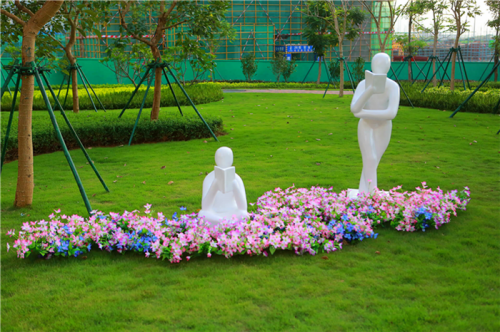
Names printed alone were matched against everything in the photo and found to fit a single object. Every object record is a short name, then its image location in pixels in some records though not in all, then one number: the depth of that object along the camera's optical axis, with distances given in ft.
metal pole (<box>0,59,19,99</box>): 17.70
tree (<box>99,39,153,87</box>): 34.53
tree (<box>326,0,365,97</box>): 89.84
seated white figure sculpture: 14.38
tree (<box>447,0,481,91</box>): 58.95
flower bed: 13.91
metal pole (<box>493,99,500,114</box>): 43.06
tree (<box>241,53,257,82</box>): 104.17
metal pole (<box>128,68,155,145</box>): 32.50
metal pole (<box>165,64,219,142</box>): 33.58
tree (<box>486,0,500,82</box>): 85.60
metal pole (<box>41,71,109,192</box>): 21.08
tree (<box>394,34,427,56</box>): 100.53
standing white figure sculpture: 17.60
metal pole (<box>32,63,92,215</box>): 16.86
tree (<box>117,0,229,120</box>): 33.83
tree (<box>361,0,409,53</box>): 58.60
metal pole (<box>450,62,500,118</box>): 43.70
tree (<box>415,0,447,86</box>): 72.60
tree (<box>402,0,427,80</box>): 68.81
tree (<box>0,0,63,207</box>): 17.78
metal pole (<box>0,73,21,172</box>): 18.78
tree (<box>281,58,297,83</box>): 105.37
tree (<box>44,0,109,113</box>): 31.56
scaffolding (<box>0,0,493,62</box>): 122.21
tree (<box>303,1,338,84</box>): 90.43
